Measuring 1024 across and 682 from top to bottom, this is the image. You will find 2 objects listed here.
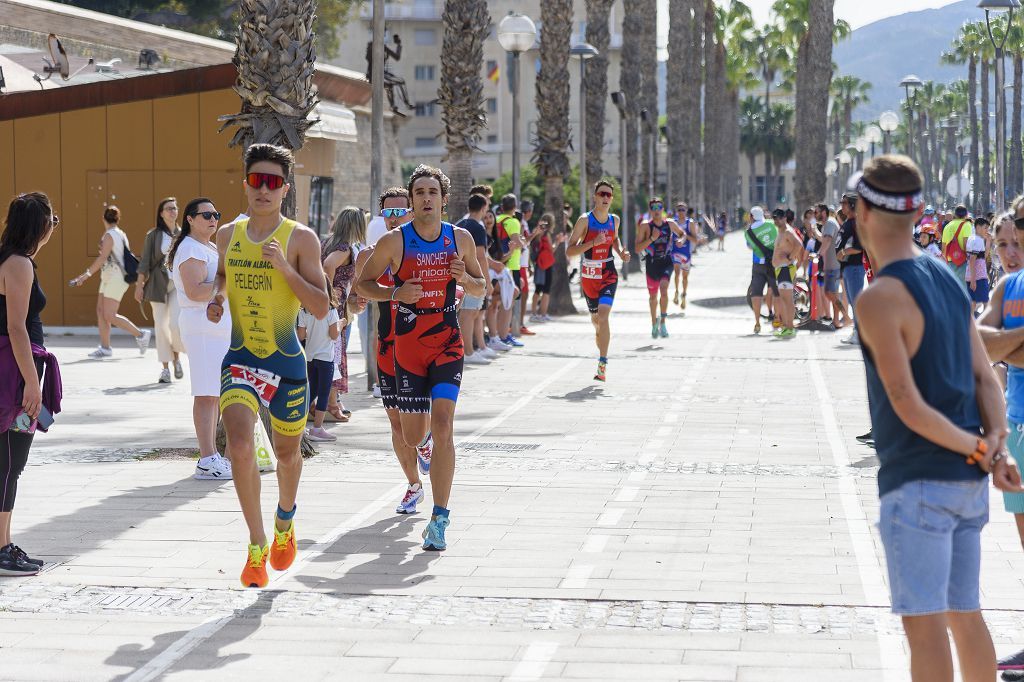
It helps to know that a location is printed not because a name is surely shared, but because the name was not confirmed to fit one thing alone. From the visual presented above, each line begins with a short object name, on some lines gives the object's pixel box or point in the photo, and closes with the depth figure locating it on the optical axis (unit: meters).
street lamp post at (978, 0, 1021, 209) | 29.09
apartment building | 99.44
